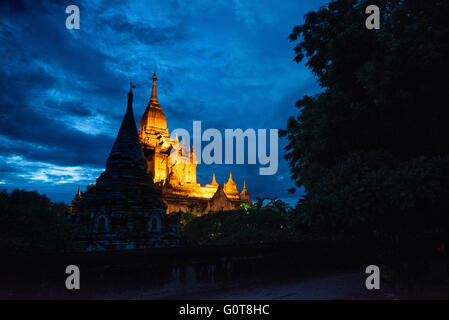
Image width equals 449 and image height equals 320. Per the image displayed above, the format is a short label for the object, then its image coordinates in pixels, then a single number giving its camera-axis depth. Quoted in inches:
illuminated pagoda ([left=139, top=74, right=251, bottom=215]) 1854.1
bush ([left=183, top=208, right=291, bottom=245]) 563.2
